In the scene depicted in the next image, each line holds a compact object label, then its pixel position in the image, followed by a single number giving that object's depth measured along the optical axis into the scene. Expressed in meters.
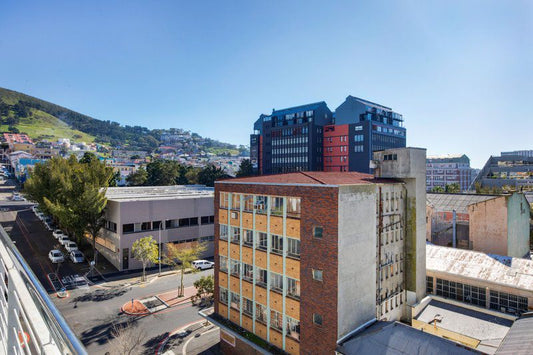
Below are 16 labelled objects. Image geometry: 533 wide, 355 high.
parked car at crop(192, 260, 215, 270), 44.56
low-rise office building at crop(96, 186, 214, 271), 43.50
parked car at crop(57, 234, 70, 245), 52.29
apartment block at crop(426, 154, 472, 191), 157.50
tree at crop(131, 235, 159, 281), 38.06
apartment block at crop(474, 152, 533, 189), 102.06
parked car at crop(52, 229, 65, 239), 55.59
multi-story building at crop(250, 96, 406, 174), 103.12
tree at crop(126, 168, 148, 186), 106.35
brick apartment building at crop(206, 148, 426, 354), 20.03
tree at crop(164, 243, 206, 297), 35.62
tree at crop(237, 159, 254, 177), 120.39
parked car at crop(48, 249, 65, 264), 44.22
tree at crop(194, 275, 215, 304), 31.84
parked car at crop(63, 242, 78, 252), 49.03
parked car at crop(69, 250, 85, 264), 45.19
